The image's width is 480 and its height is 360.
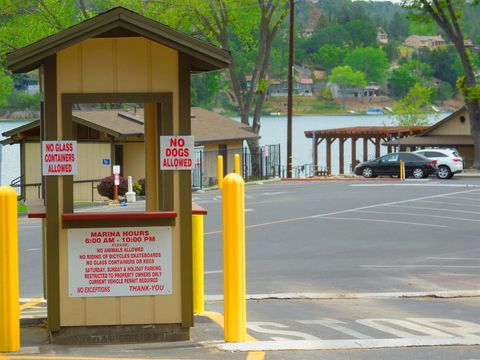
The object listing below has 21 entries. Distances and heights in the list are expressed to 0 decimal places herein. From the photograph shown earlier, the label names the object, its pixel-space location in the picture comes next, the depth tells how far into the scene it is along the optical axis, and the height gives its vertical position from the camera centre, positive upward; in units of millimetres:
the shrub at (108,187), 42938 -1057
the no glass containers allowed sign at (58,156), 10539 +40
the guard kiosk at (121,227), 10617 -644
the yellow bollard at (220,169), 46219 -455
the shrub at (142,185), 45156 -1043
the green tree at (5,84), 85719 +5988
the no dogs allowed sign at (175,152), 10672 +64
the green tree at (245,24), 65000 +7978
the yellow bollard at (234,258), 10344 -935
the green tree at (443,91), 190875 +10865
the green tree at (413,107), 105688 +4601
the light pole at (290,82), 61812 +4153
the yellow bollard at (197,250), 11906 -982
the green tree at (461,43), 61281 +6207
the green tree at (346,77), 191625 +13516
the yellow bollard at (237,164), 45838 -257
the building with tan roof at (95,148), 48375 +539
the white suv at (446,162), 55156 -381
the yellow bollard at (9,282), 10305 -1111
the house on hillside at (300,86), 194338 +12374
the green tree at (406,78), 196750 +13645
